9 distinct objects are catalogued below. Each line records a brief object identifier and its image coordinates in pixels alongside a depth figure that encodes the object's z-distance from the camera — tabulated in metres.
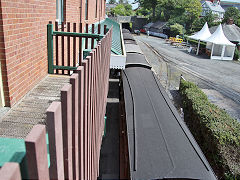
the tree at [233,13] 51.94
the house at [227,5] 126.50
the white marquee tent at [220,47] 27.84
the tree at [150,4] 65.25
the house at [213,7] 88.06
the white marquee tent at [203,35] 31.60
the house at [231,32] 32.12
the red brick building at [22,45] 2.87
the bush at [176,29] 50.73
